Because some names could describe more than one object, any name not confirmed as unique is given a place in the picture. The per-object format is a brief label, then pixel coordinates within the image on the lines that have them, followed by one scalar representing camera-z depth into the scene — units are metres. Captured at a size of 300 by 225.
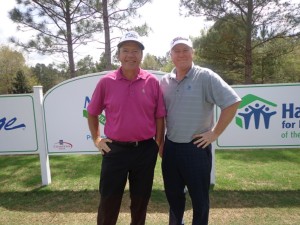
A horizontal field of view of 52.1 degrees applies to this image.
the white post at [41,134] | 4.24
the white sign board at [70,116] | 4.21
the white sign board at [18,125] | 4.34
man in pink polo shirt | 2.44
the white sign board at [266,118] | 4.04
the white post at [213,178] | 4.30
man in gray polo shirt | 2.41
